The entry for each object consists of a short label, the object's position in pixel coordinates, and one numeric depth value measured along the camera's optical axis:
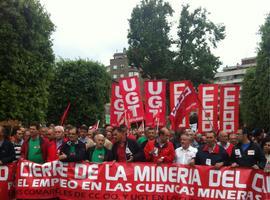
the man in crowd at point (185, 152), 6.23
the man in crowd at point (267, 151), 6.39
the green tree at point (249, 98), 32.19
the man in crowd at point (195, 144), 8.47
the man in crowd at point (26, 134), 7.69
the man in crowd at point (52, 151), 6.51
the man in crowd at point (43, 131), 7.44
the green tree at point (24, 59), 19.08
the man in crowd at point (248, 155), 5.95
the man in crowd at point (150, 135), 6.62
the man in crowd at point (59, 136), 7.07
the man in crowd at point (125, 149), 6.26
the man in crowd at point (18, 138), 8.09
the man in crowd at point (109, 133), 8.30
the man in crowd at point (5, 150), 6.24
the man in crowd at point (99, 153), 6.33
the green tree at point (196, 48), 30.82
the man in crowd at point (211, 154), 6.08
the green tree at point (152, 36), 30.76
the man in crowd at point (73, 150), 6.39
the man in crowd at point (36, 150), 6.55
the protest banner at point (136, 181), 5.93
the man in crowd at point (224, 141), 7.26
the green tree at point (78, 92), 29.94
